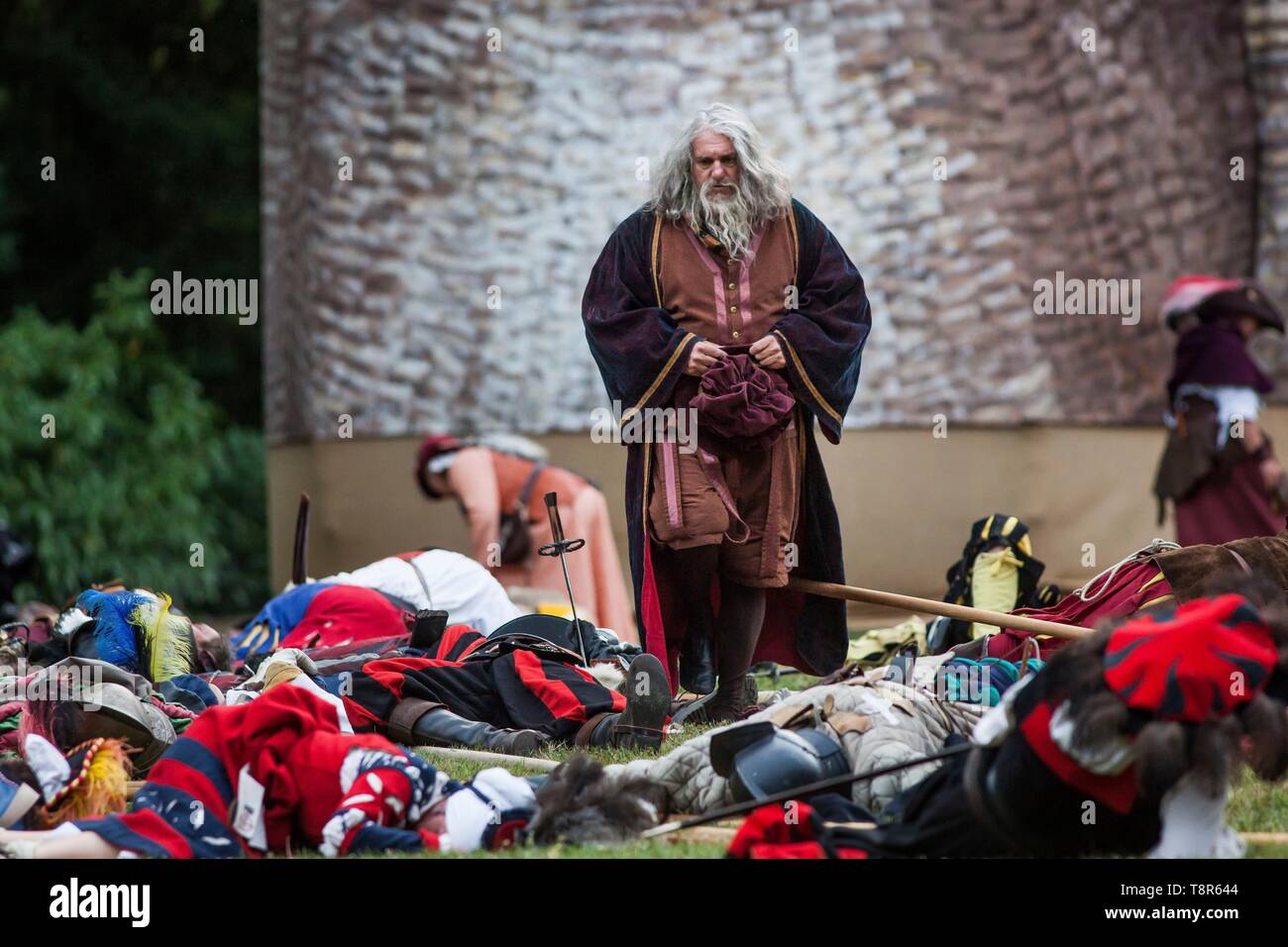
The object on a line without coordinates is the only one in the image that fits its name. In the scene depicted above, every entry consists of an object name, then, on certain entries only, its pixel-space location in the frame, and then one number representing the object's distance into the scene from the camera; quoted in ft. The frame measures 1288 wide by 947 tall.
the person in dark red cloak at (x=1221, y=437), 48.62
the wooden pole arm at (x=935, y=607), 26.27
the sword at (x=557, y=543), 29.43
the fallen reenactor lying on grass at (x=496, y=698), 26.12
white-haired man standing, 28.91
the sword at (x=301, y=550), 40.57
